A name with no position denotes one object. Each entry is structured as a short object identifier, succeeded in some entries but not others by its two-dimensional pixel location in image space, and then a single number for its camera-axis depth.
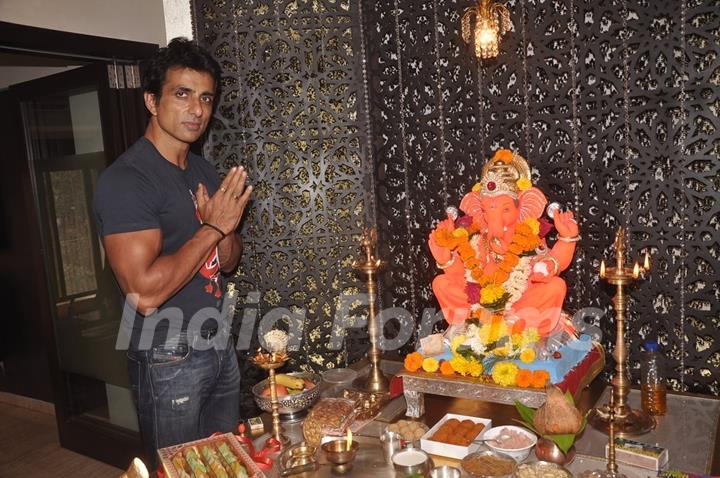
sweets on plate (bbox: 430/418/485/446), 2.27
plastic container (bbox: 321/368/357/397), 3.02
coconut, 2.09
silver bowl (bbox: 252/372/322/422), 2.66
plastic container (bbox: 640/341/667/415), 2.55
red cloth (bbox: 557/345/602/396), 2.46
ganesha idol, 2.66
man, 2.33
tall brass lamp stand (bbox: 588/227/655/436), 2.35
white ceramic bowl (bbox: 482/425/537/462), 2.13
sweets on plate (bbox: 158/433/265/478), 2.01
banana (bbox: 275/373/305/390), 2.81
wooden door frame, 2.90
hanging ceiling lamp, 2.99
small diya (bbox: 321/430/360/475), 2.14
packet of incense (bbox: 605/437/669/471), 2.06
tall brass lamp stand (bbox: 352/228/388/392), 2.86
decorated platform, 2.40
